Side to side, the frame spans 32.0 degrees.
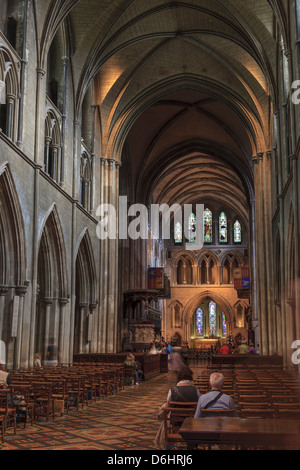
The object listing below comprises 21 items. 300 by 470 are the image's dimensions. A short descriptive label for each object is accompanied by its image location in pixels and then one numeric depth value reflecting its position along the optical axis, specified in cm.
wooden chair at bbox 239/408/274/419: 611
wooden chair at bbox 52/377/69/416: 1139
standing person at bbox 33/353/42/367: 1711
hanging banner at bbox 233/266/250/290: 3934
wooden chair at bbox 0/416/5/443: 802
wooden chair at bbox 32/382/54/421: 1059
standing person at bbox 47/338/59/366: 2023
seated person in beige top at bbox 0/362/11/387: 961
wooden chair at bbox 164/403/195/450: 667
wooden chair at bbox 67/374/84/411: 1252
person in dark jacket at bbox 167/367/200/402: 700
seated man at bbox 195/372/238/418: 581
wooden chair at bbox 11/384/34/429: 969
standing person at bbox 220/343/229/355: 2704
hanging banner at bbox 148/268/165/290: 3919
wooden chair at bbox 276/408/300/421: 614
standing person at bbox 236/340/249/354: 2675
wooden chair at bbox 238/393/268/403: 745
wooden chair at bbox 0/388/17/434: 820
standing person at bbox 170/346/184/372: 1062
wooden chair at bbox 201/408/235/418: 569
